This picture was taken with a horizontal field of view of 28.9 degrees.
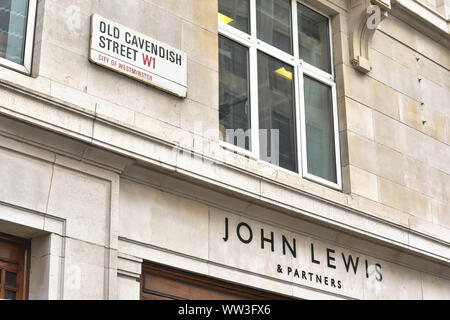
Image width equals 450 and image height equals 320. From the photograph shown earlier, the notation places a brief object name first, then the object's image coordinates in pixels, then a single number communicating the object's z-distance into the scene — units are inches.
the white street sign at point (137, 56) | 422.0
